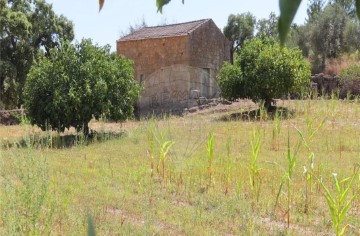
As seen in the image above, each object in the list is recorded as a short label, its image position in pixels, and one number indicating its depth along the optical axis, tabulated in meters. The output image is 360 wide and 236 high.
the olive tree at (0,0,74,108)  17.45
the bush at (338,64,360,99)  16.45
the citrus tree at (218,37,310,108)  13.00
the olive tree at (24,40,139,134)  9.09
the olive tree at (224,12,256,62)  30.17
